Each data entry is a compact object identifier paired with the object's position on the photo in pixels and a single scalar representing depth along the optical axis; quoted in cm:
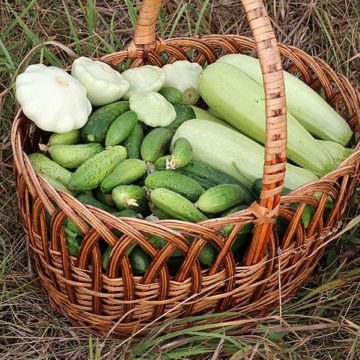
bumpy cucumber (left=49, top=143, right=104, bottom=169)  137
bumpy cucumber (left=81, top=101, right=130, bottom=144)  141
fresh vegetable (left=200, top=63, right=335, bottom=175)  144
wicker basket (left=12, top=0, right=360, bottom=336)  122
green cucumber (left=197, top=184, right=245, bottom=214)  130
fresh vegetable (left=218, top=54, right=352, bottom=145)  152
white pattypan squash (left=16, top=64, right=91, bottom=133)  137
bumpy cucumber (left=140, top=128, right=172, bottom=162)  138
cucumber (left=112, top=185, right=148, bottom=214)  131
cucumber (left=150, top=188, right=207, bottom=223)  129
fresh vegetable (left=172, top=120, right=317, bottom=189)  140
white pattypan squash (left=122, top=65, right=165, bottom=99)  148
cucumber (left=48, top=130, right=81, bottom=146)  140
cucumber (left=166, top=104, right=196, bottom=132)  146
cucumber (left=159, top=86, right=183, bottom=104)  150
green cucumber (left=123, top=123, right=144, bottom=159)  140
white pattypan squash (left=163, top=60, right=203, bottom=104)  155
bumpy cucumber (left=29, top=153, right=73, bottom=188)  137
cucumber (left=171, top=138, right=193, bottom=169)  135
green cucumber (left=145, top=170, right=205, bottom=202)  132
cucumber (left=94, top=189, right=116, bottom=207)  135
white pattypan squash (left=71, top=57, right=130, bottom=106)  143
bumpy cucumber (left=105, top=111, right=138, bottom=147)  139
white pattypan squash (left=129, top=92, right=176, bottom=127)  143
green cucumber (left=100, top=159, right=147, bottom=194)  133
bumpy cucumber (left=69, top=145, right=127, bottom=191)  133
